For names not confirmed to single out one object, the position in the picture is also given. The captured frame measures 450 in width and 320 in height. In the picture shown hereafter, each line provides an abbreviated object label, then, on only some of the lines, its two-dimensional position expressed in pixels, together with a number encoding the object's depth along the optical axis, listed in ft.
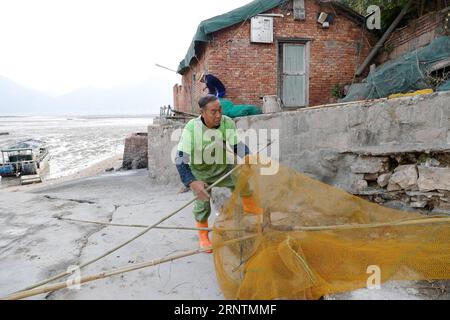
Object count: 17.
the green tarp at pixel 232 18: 28.12
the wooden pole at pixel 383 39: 27.20
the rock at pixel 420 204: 10.85
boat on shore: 50.62
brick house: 29.17
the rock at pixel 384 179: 11.90
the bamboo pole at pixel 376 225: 7.20
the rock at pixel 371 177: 12.26
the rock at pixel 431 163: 10.62
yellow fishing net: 7.09
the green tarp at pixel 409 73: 18.89
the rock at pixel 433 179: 10.18
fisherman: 10.13
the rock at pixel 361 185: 12.35
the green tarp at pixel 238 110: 22.77
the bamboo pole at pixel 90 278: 7.50
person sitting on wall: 28.19
